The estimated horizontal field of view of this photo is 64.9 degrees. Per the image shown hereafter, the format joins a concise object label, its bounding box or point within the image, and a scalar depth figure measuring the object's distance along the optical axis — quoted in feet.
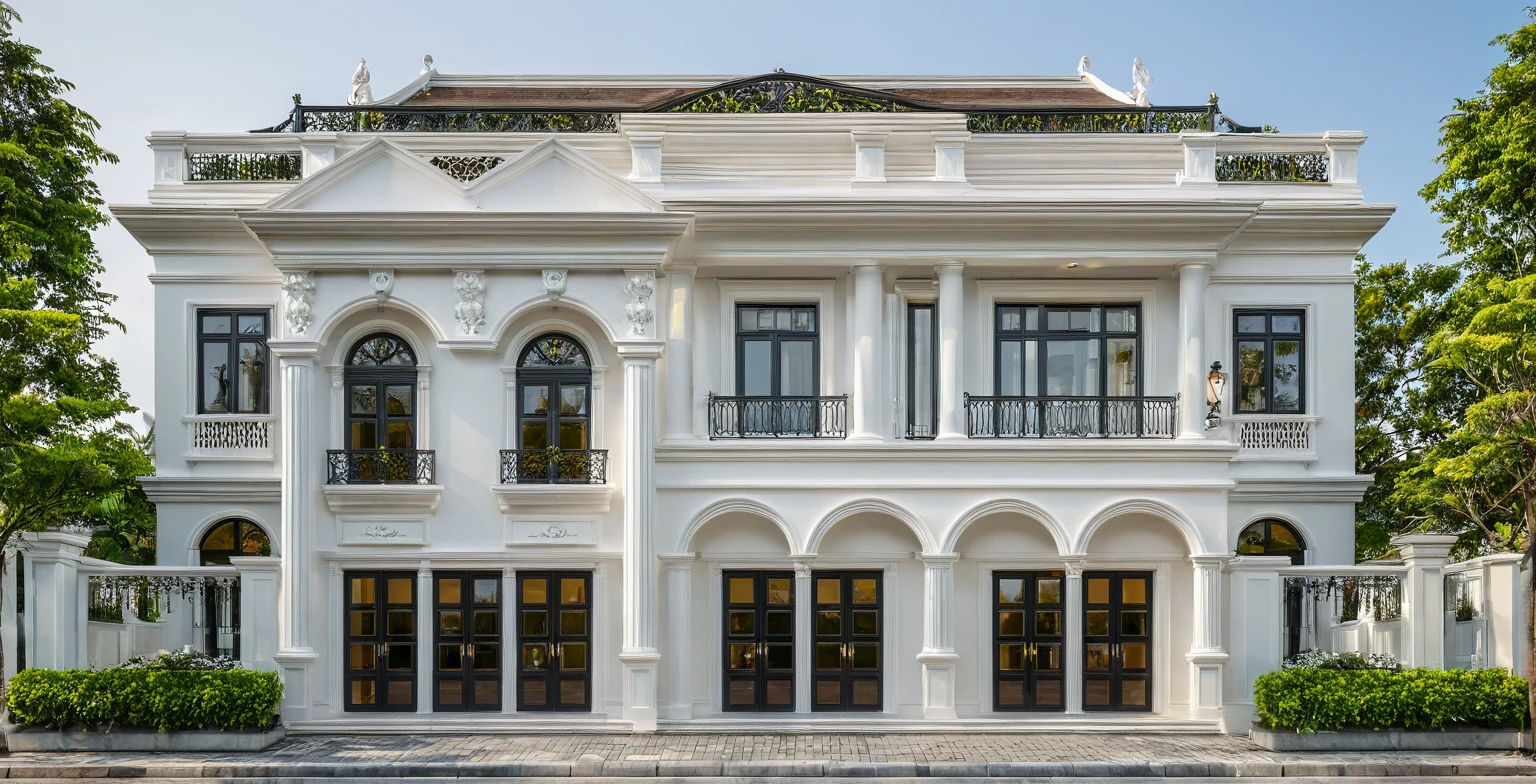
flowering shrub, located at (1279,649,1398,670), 53.78
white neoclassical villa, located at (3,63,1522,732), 56.29
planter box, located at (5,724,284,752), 51.19
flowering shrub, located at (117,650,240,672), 52.95
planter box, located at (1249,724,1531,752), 51.11
